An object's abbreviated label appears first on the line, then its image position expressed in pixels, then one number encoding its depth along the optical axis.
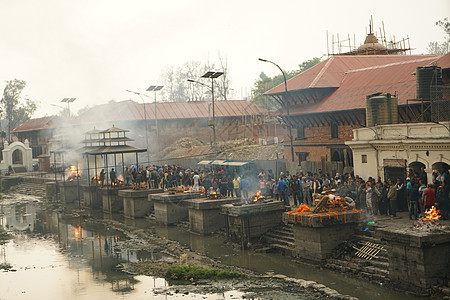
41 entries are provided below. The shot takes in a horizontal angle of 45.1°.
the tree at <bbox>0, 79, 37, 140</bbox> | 100.69
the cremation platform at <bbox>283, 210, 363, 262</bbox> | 21.47
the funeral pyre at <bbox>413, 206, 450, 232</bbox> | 17.31
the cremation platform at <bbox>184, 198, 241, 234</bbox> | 29.80
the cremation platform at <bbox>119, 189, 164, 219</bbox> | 38.50
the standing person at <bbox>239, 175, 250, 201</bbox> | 30.92
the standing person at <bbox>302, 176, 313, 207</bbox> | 27.82
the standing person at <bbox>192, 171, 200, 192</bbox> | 34.77
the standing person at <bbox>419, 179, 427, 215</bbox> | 21.38
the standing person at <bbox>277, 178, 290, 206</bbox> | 28.25
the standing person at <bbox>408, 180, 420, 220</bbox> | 21.06
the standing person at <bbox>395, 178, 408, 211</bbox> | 23.28
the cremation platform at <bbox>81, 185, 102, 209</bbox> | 45.06
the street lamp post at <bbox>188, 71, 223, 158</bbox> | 41.25
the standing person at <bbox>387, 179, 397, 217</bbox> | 22.77
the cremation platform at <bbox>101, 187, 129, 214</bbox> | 42.03
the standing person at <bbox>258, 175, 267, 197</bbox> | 29.97
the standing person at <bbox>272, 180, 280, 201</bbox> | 28.82
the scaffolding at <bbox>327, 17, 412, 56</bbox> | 54.69
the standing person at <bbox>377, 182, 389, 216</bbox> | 23.17
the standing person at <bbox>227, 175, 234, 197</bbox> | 31.45
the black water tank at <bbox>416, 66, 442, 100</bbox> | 30.38
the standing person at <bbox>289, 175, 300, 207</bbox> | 27.89
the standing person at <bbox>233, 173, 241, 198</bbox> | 31.47
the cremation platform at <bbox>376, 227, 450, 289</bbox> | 16.77
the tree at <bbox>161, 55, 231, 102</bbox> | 89.56
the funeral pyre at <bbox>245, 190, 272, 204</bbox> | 27.22
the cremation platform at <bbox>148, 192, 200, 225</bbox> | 33.59
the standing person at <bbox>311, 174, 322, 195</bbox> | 27.55
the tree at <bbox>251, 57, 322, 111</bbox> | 75.88
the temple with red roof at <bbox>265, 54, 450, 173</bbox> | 34.91
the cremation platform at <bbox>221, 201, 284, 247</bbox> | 26.22
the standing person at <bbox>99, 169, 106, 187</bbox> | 44.44
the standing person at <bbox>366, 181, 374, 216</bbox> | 23.77
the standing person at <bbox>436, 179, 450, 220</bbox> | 20.05
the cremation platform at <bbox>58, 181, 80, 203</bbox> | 50.12
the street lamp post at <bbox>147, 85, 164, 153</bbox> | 56.13
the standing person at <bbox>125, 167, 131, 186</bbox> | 43.12
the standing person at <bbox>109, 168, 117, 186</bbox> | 43.33
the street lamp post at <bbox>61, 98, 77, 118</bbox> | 69.91
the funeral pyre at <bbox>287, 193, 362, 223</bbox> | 21.64
